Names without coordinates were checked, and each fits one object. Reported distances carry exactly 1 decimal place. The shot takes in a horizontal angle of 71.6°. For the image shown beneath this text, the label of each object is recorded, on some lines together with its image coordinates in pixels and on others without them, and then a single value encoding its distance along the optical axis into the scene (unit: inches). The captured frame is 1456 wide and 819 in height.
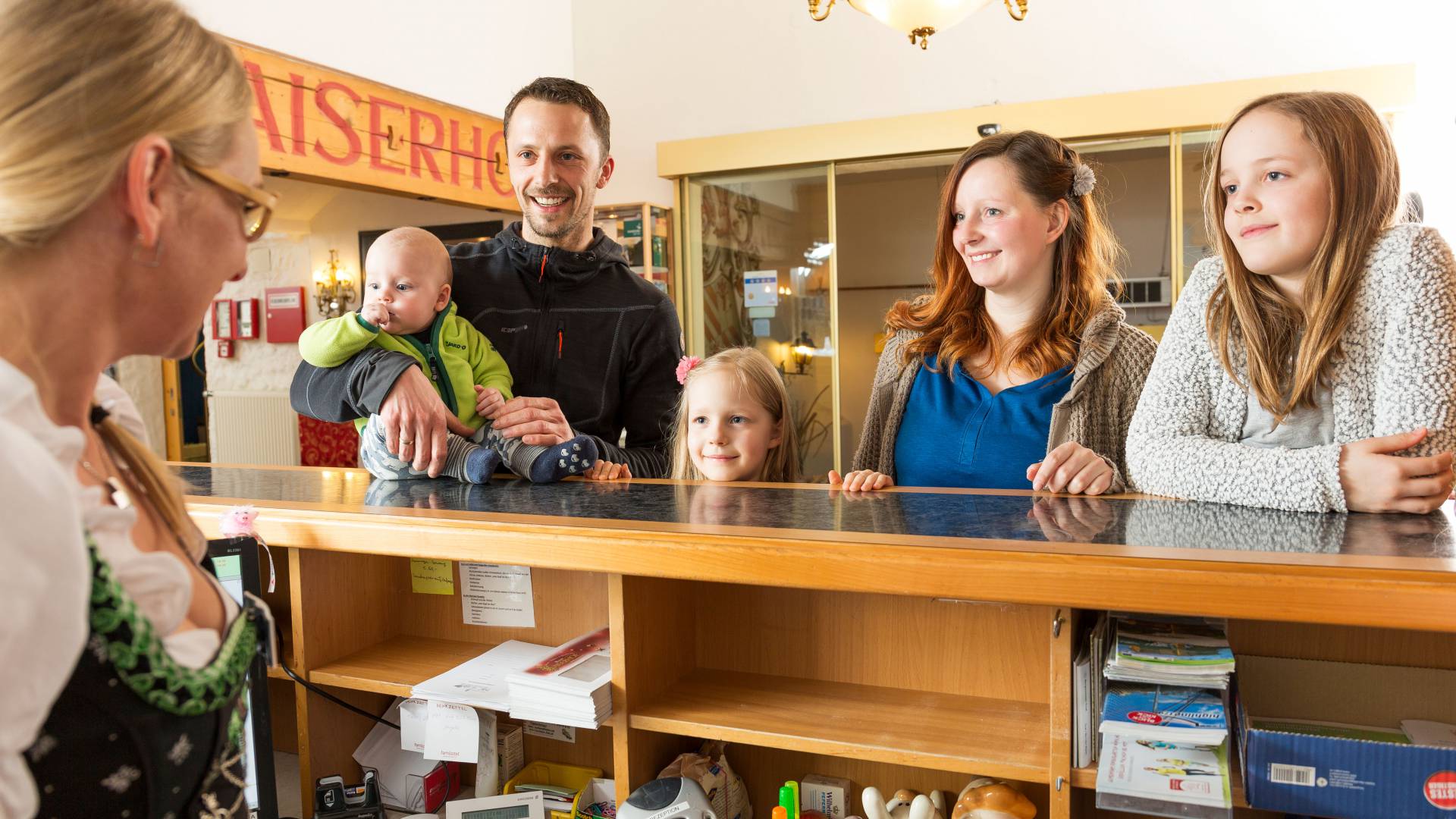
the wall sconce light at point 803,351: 248.5
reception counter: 38.9
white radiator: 360.5
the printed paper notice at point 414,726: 59.4
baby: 72.4
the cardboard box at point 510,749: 62.3
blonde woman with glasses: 20.6
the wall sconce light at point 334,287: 354.6
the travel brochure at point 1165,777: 39.9
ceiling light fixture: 127.8
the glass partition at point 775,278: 246.5
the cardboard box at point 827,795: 56.1
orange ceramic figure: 48.1
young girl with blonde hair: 78.2
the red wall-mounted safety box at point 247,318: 367.9
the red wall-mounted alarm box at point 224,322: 370.3
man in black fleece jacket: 86.4
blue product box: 38.1
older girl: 49.8
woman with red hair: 73.2
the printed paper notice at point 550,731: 62.1
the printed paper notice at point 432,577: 65.6
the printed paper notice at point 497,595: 63.8
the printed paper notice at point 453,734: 56.4
